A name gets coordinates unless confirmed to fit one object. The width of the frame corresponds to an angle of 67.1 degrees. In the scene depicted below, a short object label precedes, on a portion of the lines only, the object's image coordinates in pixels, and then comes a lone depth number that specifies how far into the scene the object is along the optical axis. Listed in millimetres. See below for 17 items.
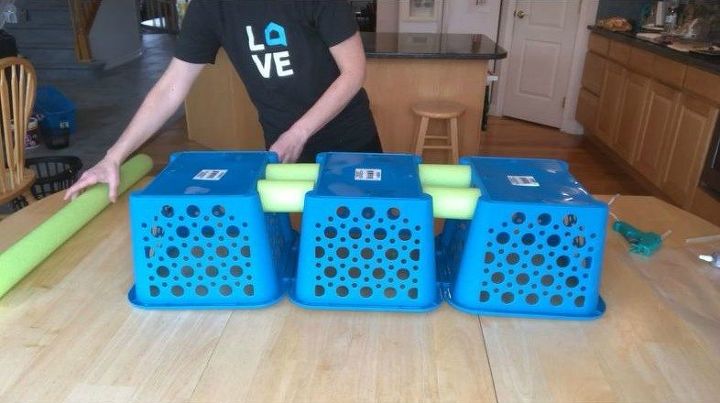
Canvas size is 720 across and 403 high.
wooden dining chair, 2170
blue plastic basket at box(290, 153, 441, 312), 810
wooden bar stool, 3029
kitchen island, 3107
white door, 4824
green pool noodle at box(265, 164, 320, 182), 990
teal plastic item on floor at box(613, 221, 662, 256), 1060
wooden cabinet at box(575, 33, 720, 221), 2920
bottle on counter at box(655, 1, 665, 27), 4184
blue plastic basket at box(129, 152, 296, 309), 820
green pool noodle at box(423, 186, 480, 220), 853
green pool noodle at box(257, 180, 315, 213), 877
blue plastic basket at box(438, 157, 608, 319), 806
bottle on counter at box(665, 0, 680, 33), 3961
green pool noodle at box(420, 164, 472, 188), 988
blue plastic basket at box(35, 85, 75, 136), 4172
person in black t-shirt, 1189
